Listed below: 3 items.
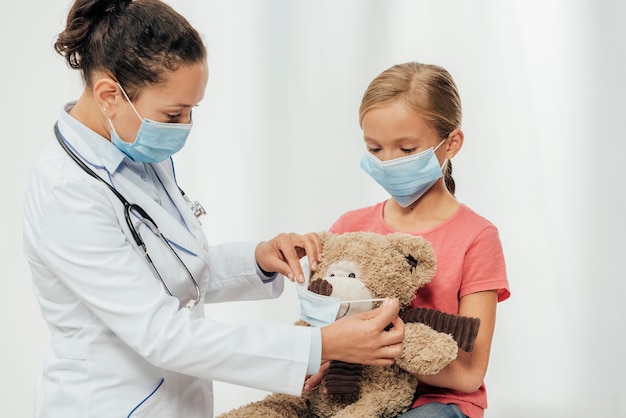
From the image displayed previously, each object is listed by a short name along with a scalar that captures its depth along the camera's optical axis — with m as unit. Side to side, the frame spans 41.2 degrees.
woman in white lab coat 1.64
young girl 1.81
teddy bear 1.66
